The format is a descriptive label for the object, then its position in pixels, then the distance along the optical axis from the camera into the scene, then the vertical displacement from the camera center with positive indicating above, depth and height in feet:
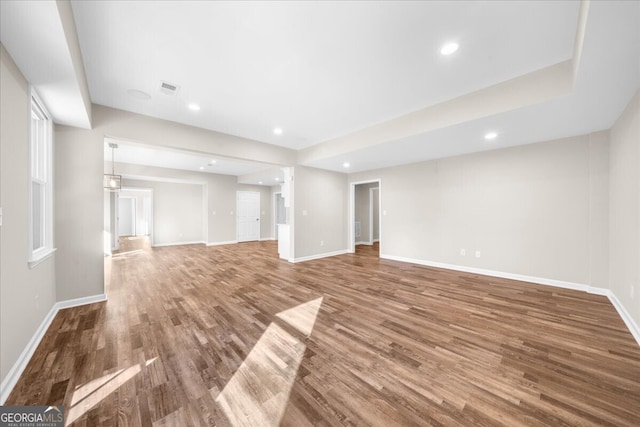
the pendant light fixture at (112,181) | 16.36 +2.30
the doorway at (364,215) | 27.58 -0.32
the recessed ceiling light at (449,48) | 6.72 +4.94
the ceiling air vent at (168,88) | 8.82 +4.96
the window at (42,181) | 8.21 +1.19
